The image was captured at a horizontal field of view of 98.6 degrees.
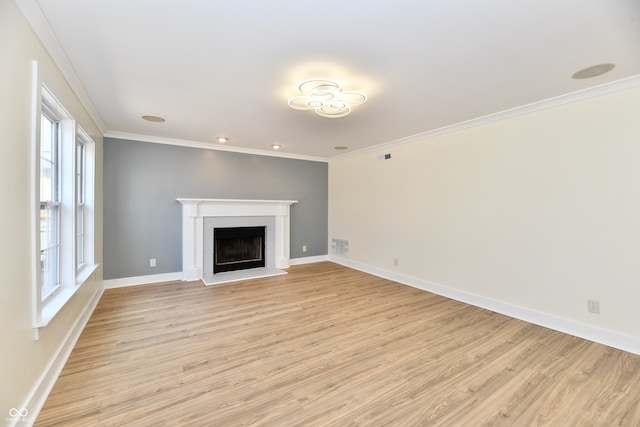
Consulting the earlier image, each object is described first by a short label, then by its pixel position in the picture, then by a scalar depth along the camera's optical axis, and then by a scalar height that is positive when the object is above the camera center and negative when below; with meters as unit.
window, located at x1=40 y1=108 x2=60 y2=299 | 2.18 +0.06
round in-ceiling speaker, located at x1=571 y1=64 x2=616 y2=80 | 2.21 +1.17
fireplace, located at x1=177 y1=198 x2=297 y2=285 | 4.62 -0.32
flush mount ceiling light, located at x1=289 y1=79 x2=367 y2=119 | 2.44 +1.06
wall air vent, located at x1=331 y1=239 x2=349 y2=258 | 5.87 -0.80
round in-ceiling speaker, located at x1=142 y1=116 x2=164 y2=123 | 3.47 +1.18
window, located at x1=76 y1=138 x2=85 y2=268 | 3.09 +0.14
